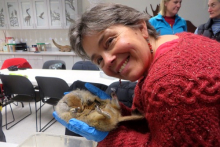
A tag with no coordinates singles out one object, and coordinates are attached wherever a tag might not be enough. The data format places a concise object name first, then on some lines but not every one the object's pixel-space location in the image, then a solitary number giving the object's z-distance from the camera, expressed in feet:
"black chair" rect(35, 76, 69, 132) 7.70
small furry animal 2.50
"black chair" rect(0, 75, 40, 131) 8.44
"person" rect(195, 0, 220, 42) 6.96
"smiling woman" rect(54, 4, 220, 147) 1.60
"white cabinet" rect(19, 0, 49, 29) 16.55
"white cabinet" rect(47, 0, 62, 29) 15.92
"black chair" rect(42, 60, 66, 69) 11.79
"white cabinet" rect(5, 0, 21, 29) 17.10
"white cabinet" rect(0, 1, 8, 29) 17.34
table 8.23
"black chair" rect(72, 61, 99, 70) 10.94
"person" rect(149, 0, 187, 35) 7.60
